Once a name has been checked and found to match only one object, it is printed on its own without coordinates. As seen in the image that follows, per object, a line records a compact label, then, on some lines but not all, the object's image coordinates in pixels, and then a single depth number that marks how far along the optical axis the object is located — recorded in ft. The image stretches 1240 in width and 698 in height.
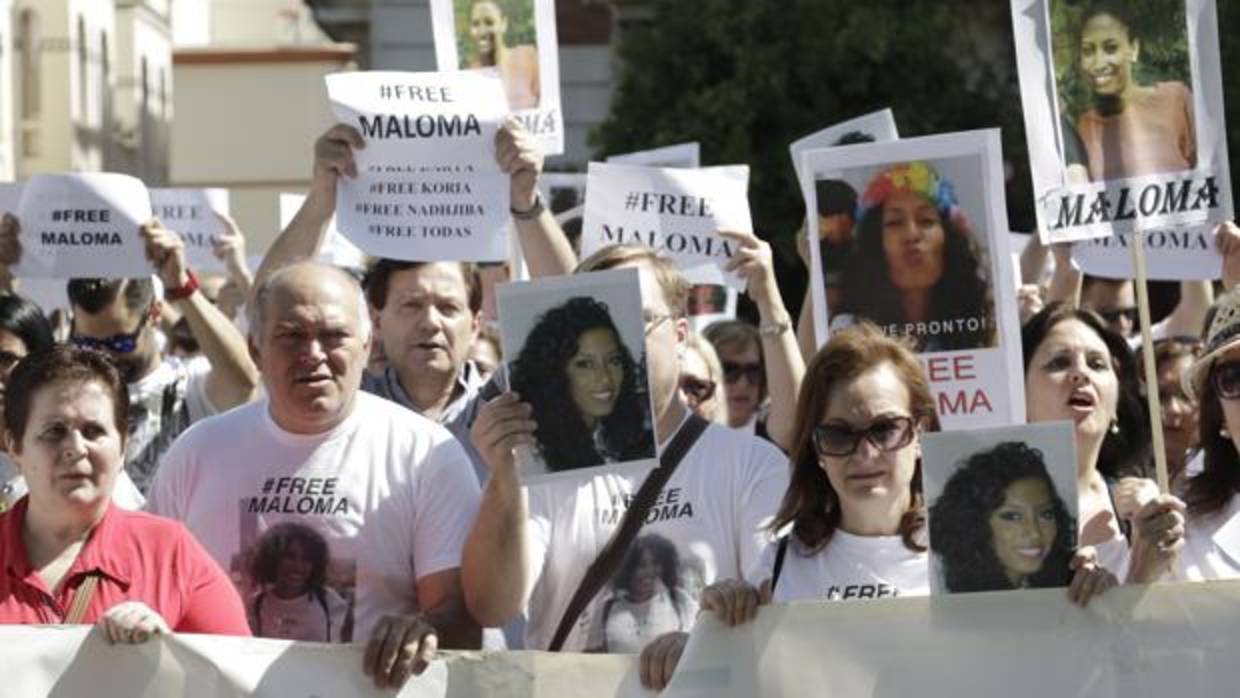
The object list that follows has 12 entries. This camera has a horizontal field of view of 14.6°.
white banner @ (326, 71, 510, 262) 37.65
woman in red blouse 28.71
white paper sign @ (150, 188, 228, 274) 56.79
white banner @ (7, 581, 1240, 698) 27.25
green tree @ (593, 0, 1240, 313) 160.66
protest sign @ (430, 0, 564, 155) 43.71
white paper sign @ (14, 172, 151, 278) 42.96
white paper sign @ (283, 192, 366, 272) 49.85
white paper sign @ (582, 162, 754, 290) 45.14
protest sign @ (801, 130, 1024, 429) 34.78
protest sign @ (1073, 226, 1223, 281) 44.31
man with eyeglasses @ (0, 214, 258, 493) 41.33
